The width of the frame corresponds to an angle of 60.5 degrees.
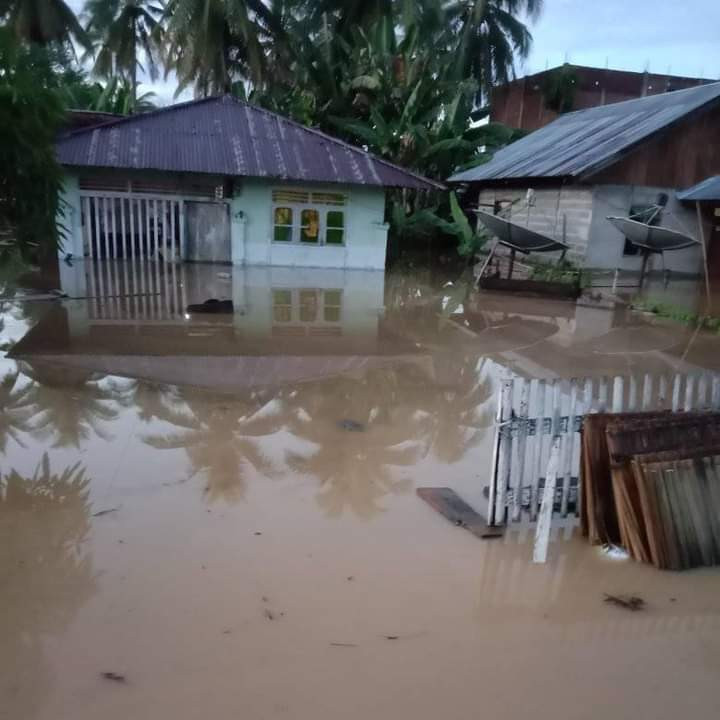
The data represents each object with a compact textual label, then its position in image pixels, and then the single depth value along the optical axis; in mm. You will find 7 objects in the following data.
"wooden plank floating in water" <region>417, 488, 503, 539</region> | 4156
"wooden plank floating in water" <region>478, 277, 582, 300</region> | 15086
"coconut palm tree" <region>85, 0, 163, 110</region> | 31328
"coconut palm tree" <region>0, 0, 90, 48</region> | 23734
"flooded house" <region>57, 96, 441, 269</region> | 17453
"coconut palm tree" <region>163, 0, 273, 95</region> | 24125
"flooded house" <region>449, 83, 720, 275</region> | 17469
